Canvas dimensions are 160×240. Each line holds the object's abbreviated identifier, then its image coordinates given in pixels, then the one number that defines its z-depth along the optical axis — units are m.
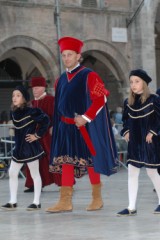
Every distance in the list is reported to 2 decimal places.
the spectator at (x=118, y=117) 27.72
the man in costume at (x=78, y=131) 11.26
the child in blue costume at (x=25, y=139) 12.16
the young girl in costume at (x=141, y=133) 10.80
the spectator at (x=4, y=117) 28.59
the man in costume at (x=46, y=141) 15.02
